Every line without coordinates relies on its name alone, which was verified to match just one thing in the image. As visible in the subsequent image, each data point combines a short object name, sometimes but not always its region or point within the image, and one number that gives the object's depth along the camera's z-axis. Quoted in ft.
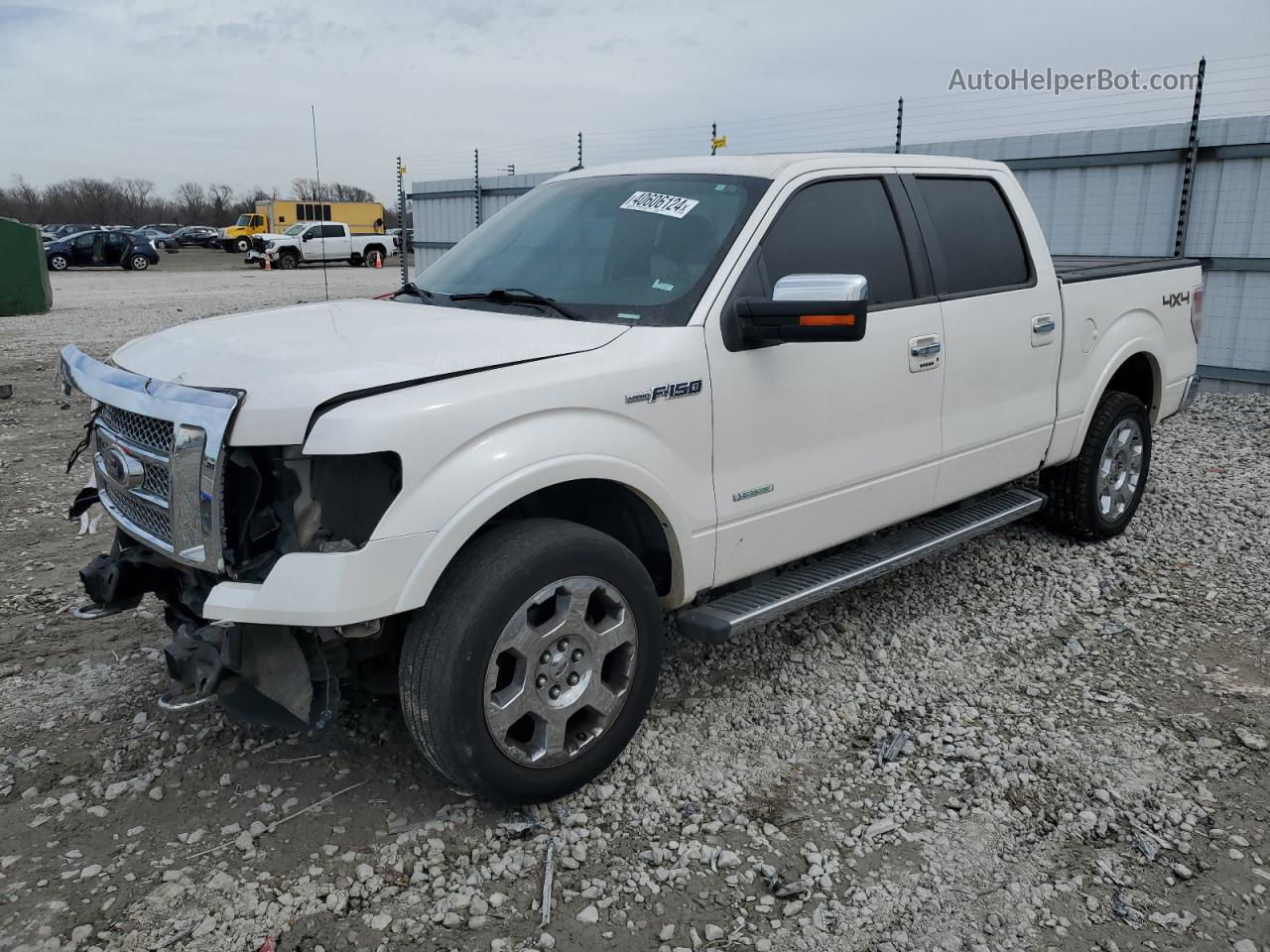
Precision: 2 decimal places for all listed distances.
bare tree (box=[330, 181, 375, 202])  156.41
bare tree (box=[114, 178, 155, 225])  280.51
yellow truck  148.05
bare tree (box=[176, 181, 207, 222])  305.32
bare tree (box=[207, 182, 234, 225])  272.04
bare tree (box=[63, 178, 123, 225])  271.69
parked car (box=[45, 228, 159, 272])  118.42
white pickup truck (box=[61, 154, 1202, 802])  8.68
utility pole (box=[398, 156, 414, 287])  31.58
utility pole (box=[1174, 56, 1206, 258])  31.01
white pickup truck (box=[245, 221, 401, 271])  126.41
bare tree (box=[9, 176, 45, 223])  260.42
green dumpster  59.57
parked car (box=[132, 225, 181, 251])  185.16
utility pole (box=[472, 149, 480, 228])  51.60
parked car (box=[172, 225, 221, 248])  205.77
